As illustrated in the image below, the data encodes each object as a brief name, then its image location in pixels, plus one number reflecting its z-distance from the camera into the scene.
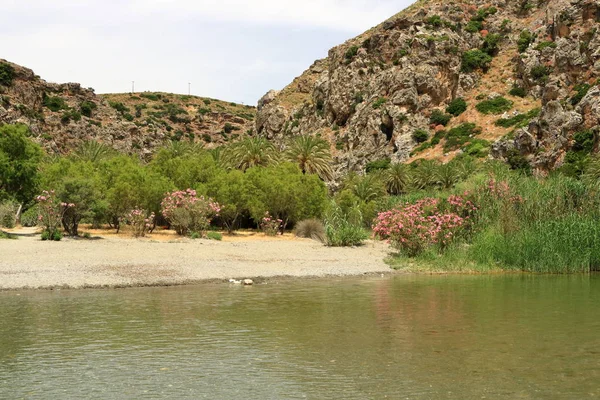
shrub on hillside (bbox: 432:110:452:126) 98.31
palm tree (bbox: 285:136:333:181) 66.25
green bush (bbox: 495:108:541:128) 87.00
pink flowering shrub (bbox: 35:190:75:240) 34.28
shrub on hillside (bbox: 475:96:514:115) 94.56
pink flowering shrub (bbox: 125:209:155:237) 38.88
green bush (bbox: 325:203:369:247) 38.78
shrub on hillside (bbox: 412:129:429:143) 95.75
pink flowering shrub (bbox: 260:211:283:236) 45.75
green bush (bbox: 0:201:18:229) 44.69
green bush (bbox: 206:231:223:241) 40.83
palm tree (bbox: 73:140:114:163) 65.81
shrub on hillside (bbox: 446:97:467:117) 99.06
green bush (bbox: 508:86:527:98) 96.00
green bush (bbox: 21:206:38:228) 49.03
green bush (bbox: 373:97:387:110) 101.56
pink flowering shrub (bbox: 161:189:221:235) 40.88
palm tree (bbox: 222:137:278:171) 58.88
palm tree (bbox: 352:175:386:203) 64.38
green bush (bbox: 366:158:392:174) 92.00
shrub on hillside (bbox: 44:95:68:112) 109.23
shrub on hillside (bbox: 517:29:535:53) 101.02
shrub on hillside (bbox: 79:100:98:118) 114.81
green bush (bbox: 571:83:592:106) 78.38
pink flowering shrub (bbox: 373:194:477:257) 31.84
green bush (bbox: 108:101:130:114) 137.50
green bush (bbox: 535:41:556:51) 93.71
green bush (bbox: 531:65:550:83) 92.50
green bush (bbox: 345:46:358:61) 113.19
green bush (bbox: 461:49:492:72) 103.12
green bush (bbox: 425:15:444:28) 107.25
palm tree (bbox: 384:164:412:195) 71.06
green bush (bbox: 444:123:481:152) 89.88
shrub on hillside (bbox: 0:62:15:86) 101.19
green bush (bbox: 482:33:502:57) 105.94
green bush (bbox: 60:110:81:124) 107.35
